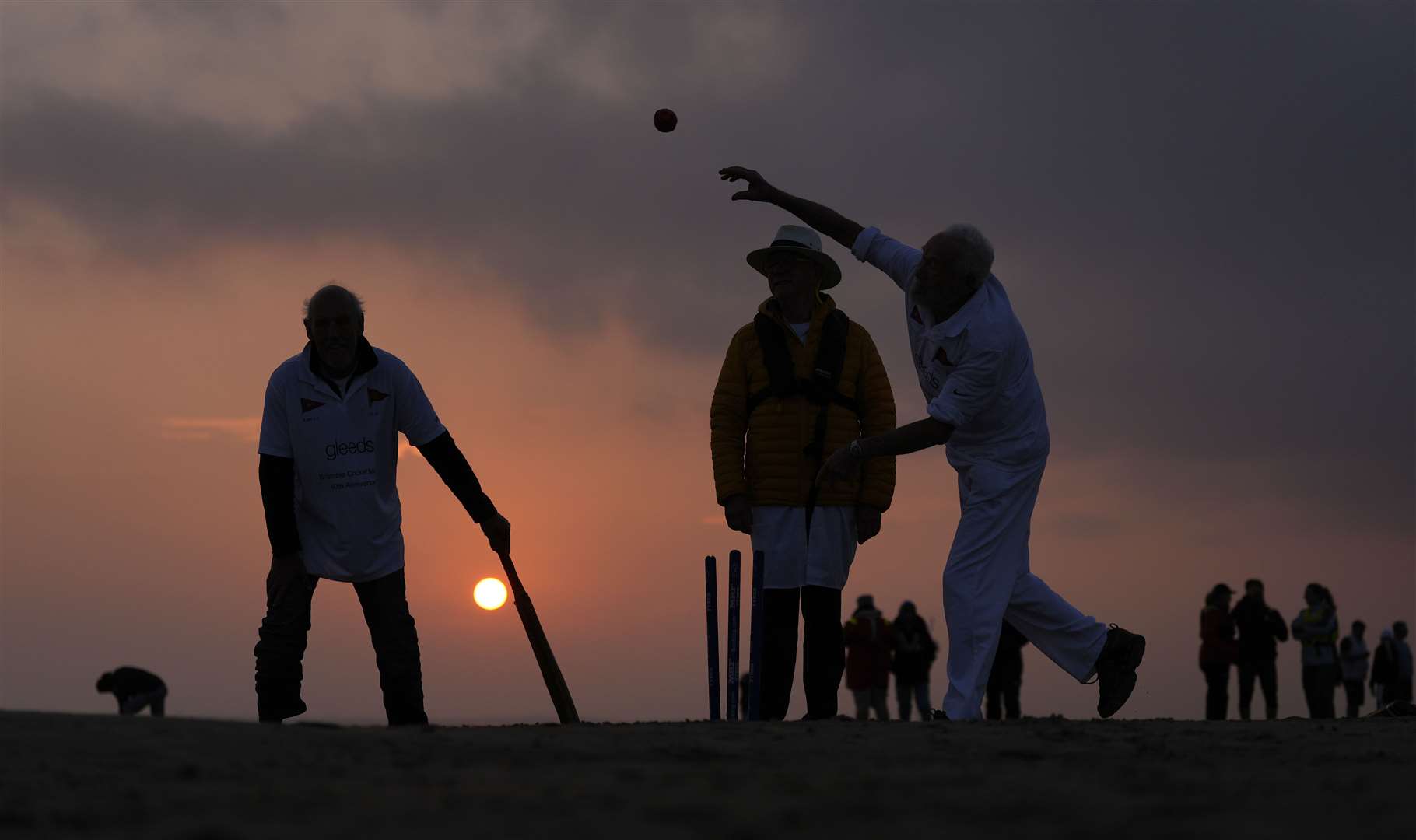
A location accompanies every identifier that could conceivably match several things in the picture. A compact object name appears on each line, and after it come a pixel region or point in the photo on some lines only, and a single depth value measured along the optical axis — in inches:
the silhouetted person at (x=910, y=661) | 753.0
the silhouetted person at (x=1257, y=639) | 689.0
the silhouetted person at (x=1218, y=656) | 675.4
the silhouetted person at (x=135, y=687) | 548.7
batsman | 269.3
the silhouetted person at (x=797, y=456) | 294.2
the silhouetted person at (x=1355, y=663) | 861.2
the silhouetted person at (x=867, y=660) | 729.6
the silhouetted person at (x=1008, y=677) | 669.9
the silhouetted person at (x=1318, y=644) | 717.3
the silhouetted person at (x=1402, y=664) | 877.2
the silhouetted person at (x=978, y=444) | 263.1
